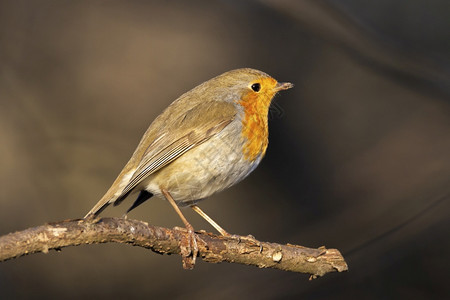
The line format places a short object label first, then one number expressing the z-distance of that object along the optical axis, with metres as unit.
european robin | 6.29
